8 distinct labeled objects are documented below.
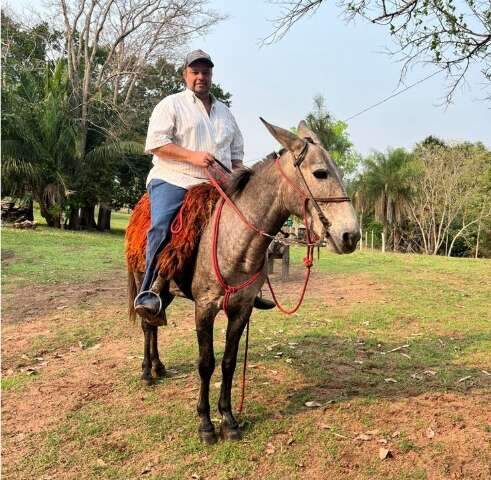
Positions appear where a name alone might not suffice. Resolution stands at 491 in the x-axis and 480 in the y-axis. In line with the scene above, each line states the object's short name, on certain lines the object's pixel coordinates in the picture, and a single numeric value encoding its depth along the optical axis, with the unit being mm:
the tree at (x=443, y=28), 4898
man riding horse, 3754
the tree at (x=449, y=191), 29422
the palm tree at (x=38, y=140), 18938
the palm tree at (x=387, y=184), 31062
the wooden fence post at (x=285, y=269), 11133
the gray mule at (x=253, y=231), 3014
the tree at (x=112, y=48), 22359
